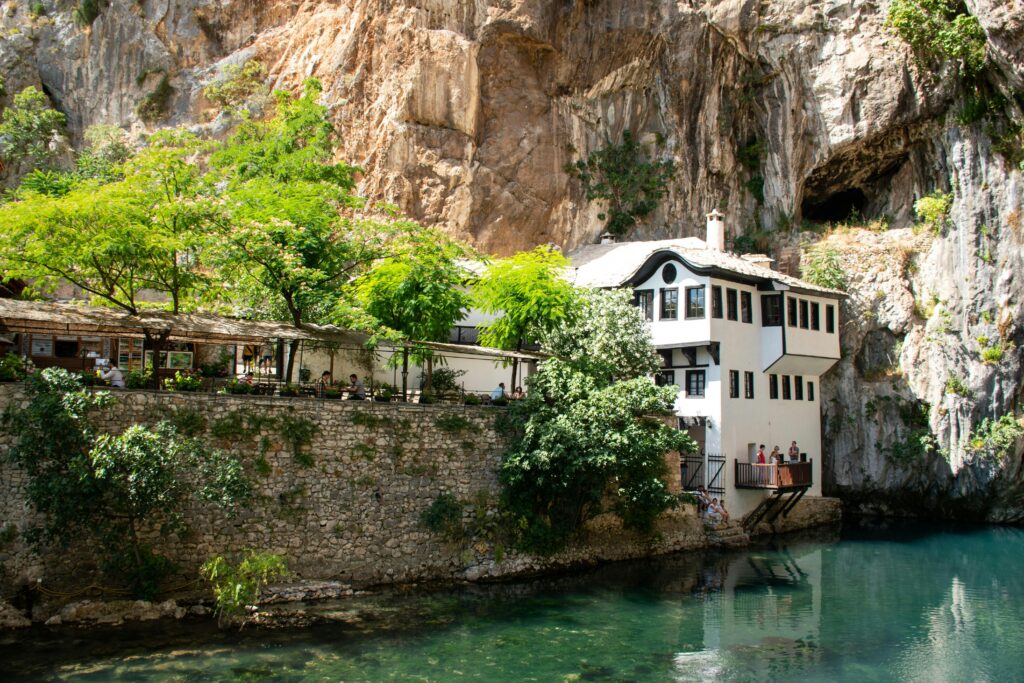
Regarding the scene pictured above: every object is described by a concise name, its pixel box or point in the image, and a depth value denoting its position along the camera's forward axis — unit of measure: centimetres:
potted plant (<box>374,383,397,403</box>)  2306
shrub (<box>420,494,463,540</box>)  2234
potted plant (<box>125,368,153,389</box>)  1933
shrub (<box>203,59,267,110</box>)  4406
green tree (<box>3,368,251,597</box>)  1730
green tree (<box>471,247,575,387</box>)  2717
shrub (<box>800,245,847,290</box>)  3700
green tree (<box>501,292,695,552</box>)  2334
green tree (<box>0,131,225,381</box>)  2142
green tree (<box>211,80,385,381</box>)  2306
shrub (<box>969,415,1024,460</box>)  3350
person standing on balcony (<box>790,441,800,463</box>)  3149
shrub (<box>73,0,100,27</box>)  4697
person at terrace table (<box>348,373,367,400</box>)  2280
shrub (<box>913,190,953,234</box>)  3712
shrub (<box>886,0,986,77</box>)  3494
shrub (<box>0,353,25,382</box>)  1805
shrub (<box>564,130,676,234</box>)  4134
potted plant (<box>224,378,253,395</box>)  2070
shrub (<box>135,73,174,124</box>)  4547
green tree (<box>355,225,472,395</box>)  2547
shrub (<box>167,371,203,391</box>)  2017
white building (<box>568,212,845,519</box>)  2997
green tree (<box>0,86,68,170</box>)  4231
